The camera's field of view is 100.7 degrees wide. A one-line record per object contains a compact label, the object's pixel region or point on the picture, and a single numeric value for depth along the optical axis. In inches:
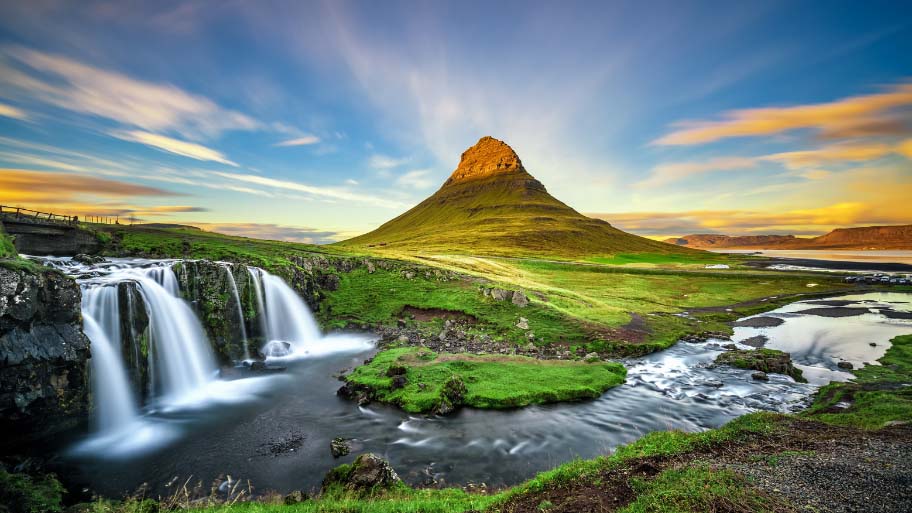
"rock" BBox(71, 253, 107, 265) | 1432.1
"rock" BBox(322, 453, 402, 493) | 585.3
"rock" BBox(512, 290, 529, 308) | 1840.6
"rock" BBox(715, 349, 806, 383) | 1222.3
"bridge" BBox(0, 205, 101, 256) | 1546.5
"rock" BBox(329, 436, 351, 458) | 751.7
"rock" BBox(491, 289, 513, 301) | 1889.8
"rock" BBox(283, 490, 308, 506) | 552.1
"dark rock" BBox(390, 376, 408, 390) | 1030.6
